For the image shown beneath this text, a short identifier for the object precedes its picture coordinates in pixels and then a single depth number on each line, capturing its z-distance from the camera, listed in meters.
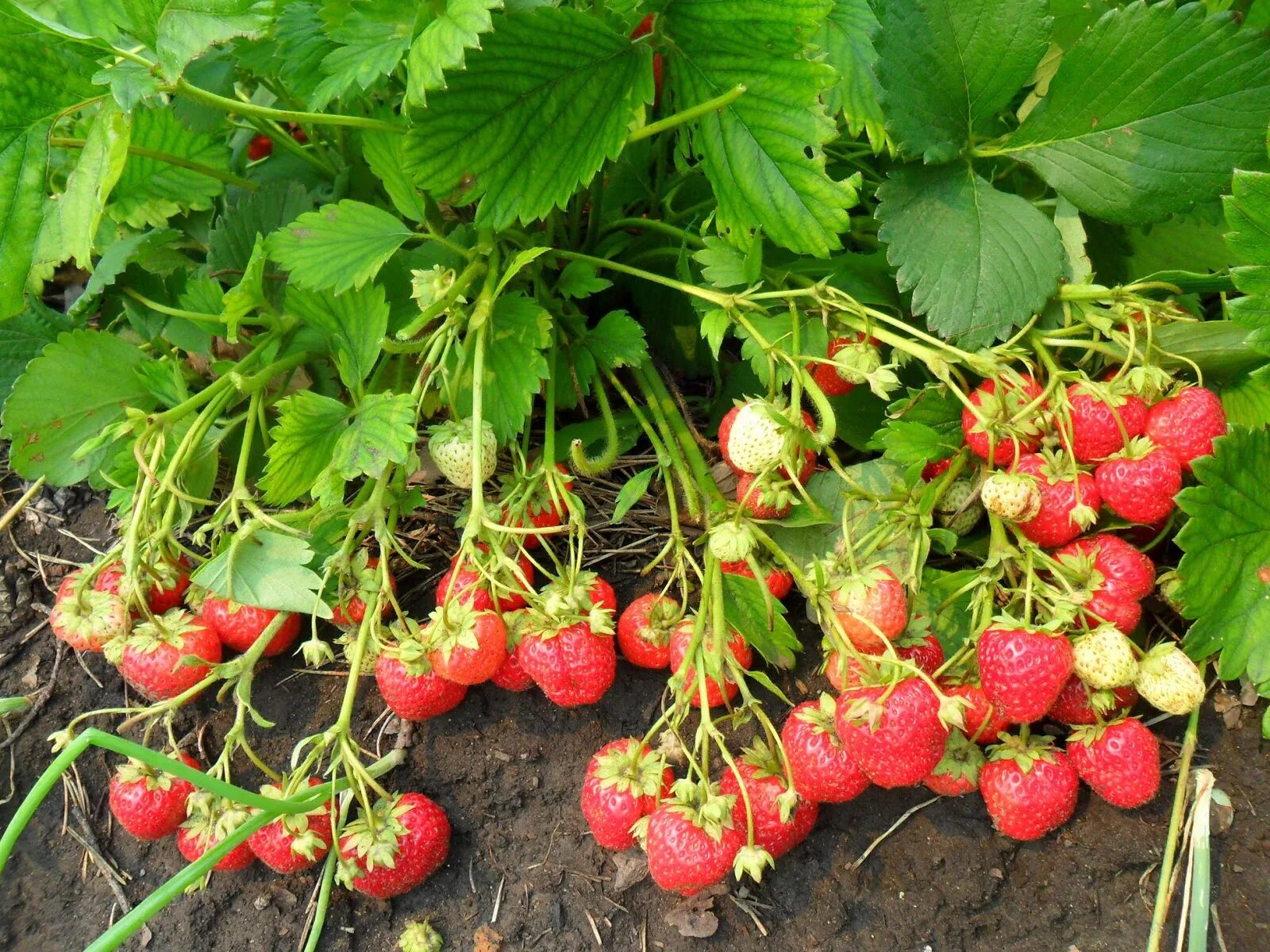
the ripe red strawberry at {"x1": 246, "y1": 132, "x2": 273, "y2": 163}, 0.68
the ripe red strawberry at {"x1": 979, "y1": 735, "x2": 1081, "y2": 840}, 0.46
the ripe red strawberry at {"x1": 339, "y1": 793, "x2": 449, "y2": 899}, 0.49
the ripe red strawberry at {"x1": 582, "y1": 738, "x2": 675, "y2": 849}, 0.46
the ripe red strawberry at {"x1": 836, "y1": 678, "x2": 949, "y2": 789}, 0.42
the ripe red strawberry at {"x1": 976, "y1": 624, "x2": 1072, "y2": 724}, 0.43
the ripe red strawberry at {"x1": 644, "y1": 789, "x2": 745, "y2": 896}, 0.44
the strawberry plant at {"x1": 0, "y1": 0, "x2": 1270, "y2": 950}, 0.44
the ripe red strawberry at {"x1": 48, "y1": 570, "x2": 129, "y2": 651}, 0.49
